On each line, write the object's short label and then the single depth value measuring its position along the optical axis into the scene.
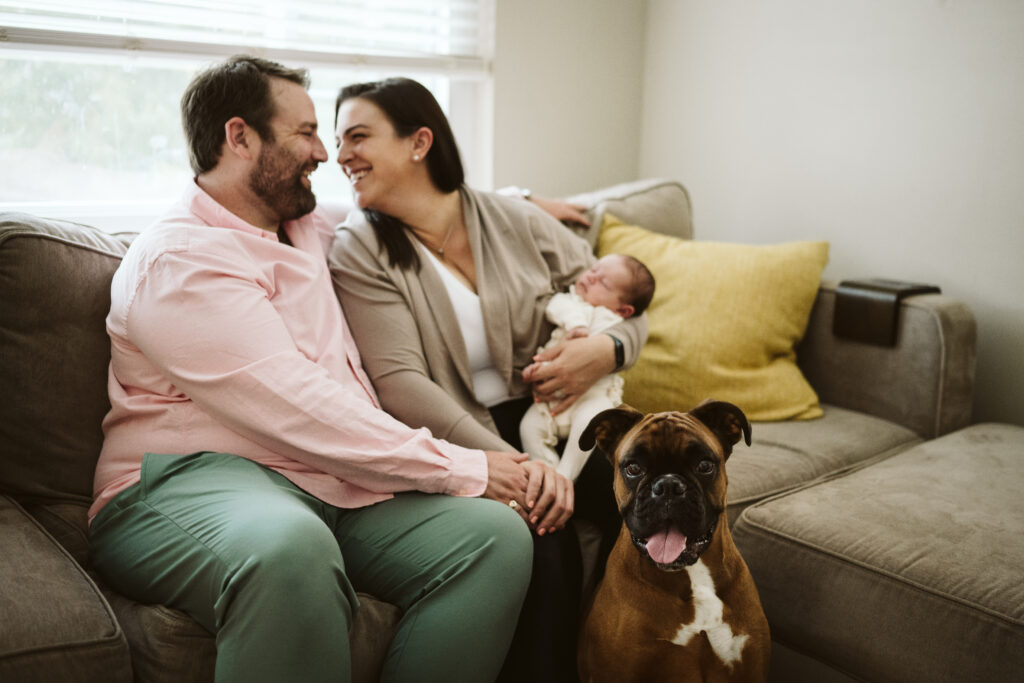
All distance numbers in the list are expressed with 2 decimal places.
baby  1.70
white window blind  1.94
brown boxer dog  1.26
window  1.99
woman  1.64
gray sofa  1.11
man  1.15
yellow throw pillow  2.10
